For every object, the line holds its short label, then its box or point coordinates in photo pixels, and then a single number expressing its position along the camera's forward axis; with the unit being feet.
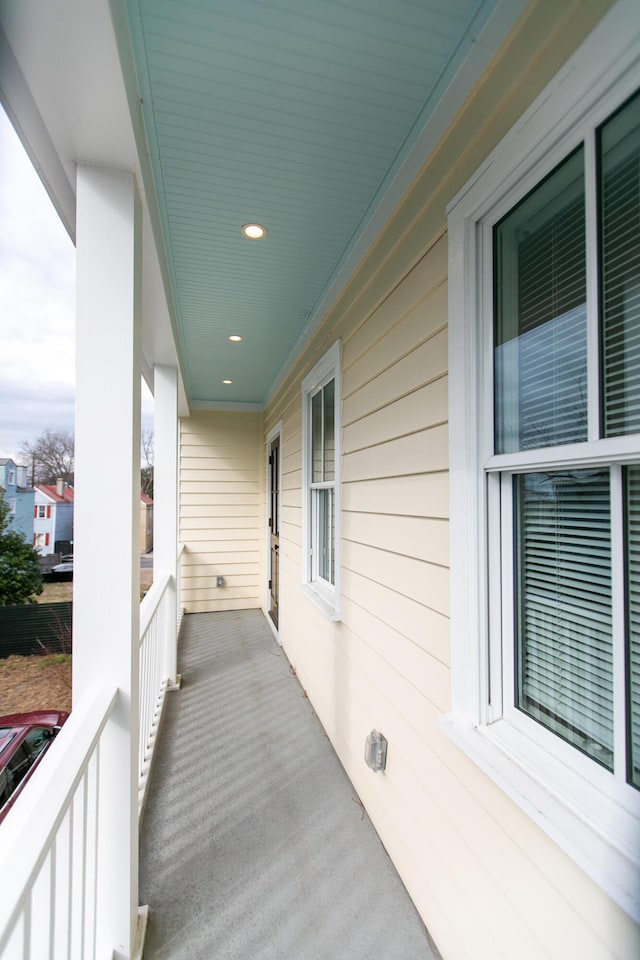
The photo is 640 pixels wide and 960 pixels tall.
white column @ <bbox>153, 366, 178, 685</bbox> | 10.75
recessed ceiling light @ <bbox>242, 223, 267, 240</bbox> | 6.62
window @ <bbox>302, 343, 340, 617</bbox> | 8.72
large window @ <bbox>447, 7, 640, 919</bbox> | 2.73
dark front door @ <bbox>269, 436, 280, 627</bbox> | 16.76
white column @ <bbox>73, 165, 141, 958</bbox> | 4.37
